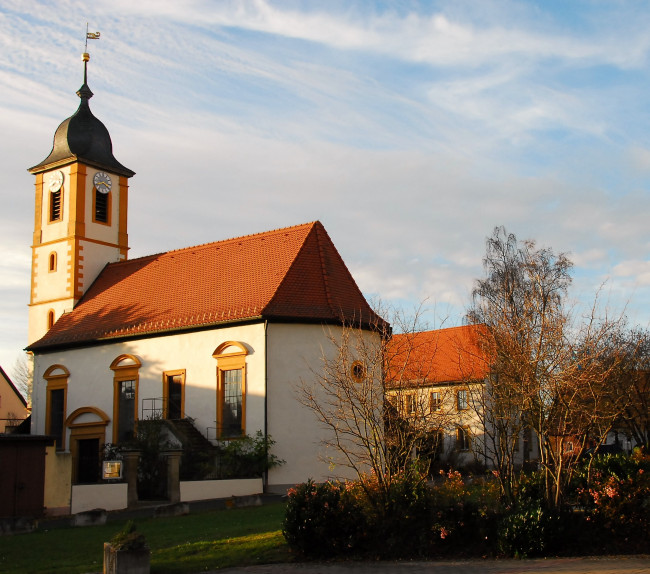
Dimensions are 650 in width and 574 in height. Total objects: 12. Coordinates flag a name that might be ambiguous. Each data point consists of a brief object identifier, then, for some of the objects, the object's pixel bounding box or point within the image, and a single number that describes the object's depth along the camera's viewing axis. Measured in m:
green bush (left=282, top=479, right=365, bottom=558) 13.05
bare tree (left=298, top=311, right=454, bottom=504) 14.55
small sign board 24.06
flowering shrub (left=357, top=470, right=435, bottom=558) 12.77
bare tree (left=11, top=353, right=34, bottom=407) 67.26
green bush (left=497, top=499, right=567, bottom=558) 12.15
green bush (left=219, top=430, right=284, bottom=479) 25.45
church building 26.92
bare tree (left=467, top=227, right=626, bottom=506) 13.07
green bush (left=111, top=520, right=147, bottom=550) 11.69
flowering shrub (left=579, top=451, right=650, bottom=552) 12.26
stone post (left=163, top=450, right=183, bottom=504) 23.06
